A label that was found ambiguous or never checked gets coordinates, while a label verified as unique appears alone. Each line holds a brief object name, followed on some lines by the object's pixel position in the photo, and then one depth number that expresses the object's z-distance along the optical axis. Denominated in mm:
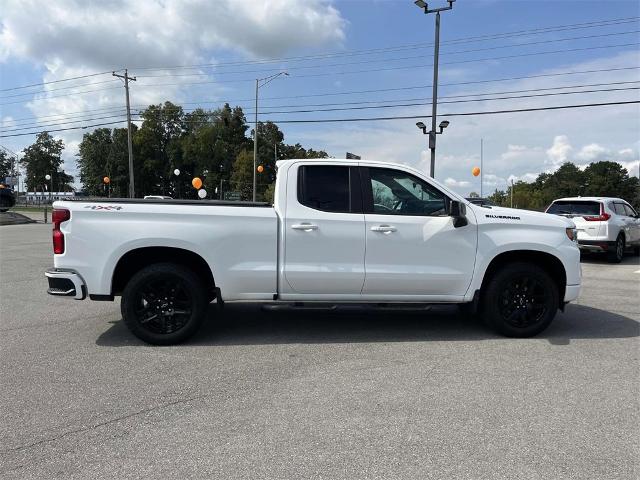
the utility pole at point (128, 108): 44406
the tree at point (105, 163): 91812
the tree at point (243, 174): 69562
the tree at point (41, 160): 103188
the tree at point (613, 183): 107875
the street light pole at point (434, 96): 22484
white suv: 12852
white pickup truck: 5199
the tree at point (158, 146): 89688
